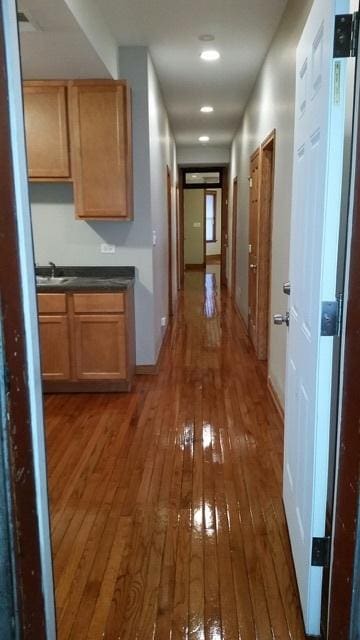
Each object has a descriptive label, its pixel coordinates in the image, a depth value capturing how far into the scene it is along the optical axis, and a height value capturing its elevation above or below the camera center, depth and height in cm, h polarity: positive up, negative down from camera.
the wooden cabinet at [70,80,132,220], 375 +58
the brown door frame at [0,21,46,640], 101 -40
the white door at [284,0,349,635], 136 -16
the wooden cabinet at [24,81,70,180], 372 +72
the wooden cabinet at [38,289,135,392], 385 -92
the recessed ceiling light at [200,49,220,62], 423 +146
